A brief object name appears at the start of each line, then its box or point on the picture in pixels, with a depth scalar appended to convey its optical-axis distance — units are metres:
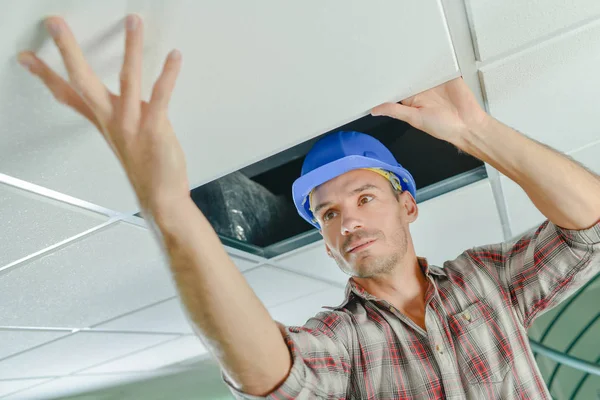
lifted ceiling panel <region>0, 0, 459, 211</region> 1.01
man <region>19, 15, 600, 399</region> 0.96
